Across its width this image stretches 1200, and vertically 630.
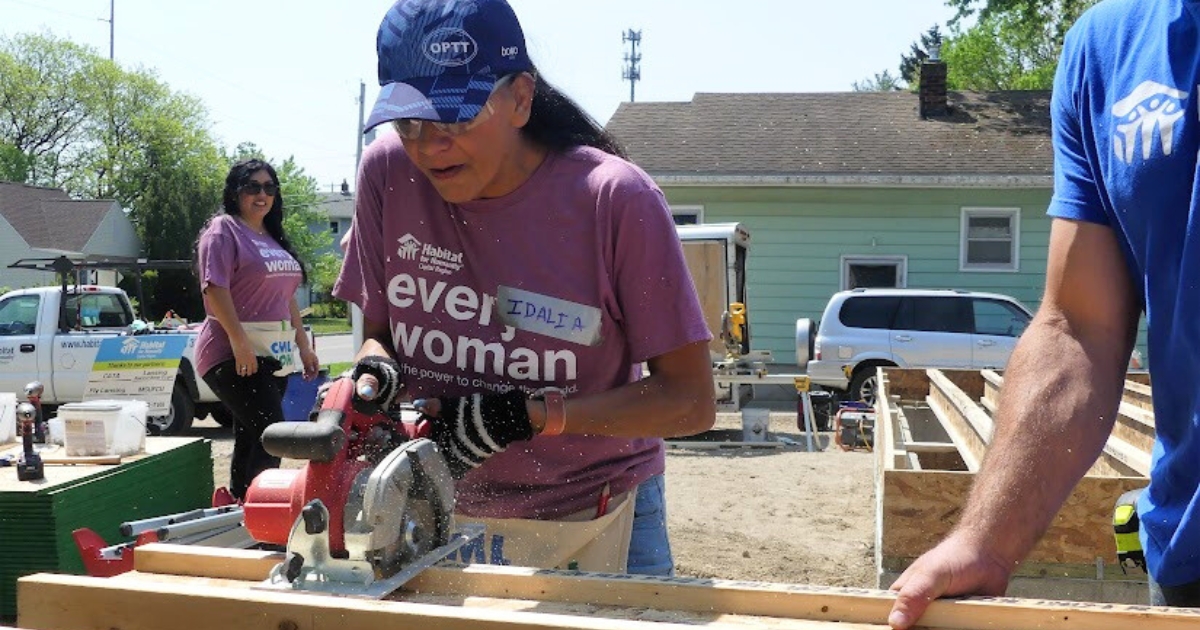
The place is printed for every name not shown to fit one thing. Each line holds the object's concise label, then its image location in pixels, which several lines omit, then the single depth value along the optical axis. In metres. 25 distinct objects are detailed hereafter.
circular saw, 1.65
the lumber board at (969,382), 9.29
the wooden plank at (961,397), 5.56
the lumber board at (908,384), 9.64
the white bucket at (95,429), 4.77
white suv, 13.54
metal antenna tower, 52.50
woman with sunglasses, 5.14
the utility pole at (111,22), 54.16
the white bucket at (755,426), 11.27
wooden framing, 3.96
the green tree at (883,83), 73.06
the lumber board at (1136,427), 5.06
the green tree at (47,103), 52.31
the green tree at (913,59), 61.69
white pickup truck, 11.30
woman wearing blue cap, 2.01
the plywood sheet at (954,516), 3.94
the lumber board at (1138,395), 6.26
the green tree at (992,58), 42.78
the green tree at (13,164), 50.25
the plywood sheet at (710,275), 12.52
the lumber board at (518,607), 1.41
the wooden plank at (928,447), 5.50
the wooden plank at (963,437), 5.21
